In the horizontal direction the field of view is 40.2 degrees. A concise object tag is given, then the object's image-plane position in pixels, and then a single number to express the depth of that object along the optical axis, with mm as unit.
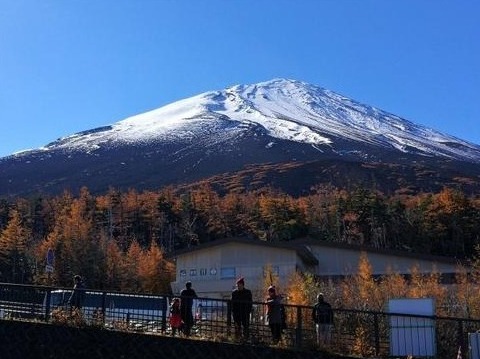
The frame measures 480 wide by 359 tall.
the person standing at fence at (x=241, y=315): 13956
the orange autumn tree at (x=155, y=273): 64688
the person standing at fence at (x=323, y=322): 13727
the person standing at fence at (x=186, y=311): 14397
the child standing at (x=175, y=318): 14484
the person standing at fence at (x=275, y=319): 13812
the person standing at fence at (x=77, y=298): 15852
